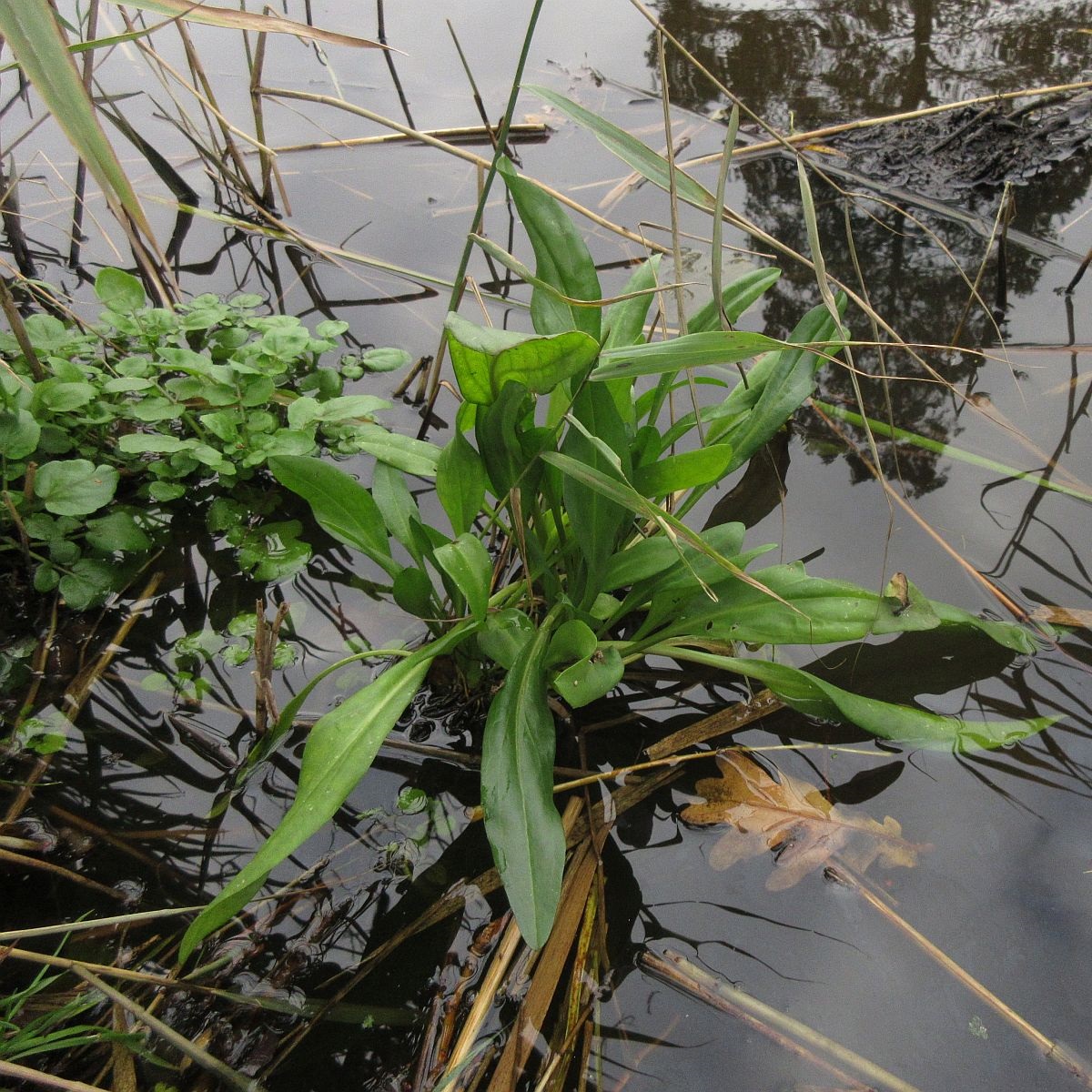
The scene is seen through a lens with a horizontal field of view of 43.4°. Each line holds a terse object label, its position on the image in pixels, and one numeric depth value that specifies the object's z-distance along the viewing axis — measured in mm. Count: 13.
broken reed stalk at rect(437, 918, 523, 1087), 573
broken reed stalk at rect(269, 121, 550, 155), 1132
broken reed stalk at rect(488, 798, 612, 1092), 577
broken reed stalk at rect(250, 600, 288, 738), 659
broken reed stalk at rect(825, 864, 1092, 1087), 575
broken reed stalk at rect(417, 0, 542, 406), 566
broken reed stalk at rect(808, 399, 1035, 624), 730
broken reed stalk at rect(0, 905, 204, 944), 583
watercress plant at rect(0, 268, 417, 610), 724
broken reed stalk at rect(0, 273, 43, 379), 720
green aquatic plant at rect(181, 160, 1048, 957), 582
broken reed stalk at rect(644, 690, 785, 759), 685
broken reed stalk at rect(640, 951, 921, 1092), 574
